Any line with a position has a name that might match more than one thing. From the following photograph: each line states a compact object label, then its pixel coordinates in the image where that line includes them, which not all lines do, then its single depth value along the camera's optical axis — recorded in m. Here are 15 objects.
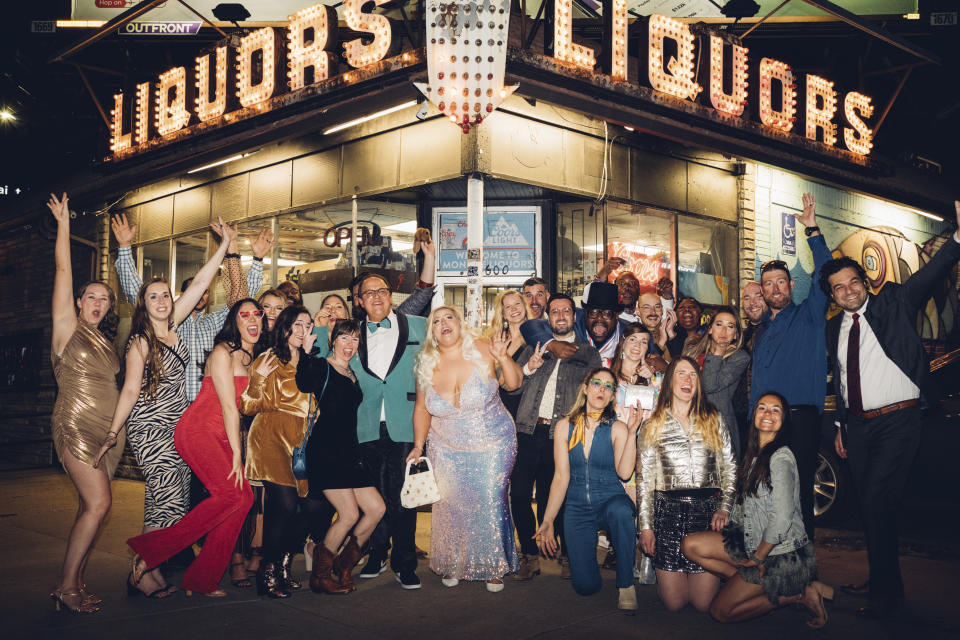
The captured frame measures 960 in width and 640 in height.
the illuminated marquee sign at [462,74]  7.09
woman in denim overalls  4.84
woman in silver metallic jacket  4.59
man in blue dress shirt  5.05
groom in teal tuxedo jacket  5.33
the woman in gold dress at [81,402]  4.49
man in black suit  4.60
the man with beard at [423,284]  5.96
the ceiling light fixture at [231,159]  11.20
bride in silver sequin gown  5.06
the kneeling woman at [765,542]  4.27
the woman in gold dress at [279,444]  4.86
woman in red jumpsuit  4.71
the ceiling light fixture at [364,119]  9.03
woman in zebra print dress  4.87
